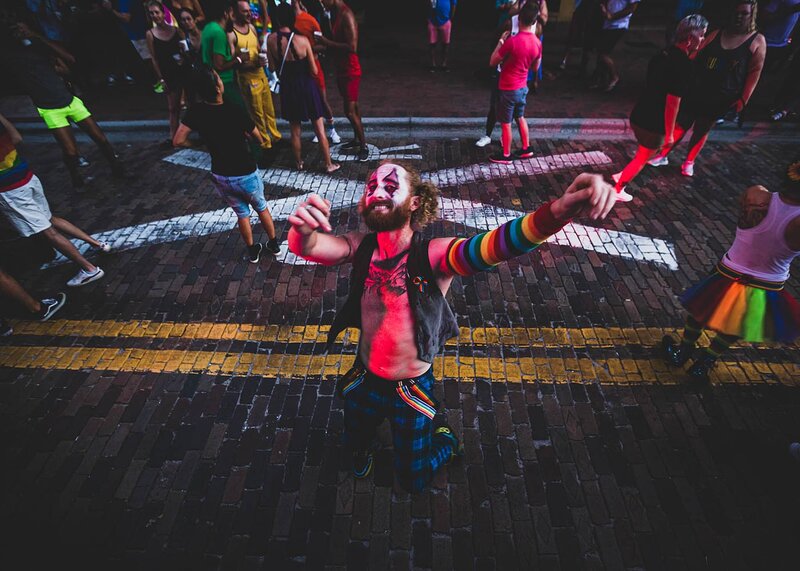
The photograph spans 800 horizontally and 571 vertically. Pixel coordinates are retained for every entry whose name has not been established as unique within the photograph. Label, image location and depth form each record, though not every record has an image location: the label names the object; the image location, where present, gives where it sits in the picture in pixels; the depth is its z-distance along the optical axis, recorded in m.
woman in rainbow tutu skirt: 2.70
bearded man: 2.02
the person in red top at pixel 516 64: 5.75
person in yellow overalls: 6.14
